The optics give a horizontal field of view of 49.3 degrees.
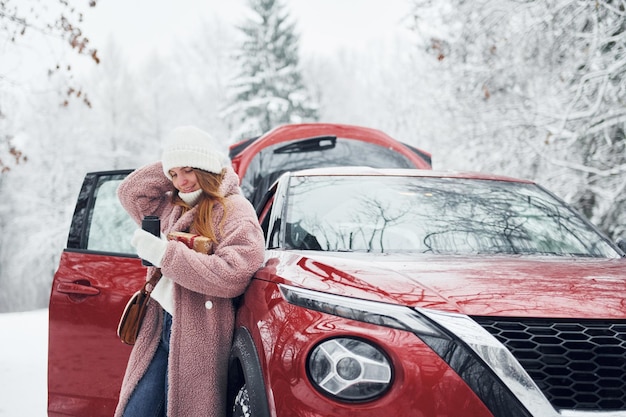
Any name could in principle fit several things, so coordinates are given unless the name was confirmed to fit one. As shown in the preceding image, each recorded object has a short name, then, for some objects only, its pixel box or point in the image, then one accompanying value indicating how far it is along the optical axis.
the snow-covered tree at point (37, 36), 7.48
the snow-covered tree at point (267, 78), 29.75
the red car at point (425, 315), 1.95
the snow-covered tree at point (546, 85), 8.41
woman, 2.68
